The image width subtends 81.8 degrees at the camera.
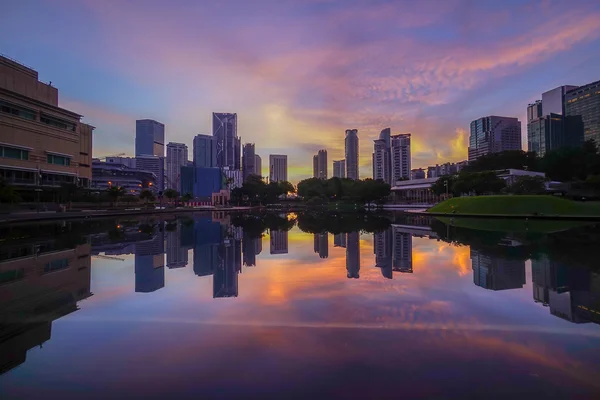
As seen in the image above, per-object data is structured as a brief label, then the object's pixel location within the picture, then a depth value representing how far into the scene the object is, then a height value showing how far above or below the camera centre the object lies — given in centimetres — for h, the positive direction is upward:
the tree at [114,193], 6009 +198
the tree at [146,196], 7569 +183
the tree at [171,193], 8344 +267
